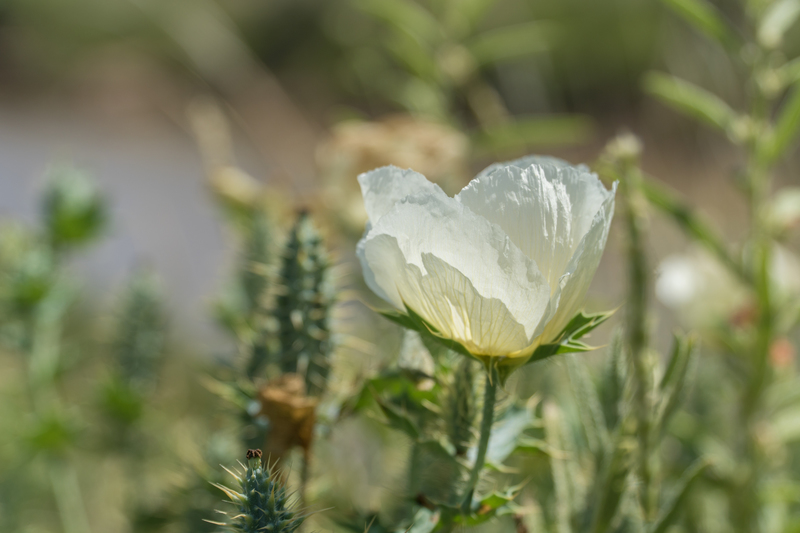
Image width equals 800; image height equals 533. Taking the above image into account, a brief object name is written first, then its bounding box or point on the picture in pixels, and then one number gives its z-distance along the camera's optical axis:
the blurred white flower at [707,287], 1.13
